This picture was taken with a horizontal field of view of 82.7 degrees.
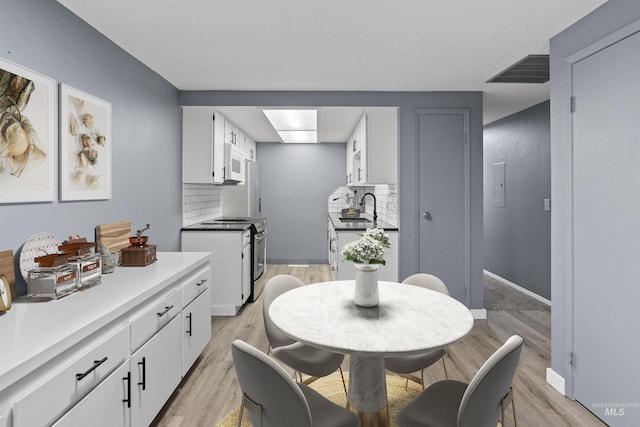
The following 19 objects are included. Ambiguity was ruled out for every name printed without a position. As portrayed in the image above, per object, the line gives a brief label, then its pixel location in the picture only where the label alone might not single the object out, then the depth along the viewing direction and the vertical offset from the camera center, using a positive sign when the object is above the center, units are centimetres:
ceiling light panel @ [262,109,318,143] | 450 +125
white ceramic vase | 185 -38
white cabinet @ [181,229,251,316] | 409 -57
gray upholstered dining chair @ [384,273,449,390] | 201 -84
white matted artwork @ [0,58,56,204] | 179 +41
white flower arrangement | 183 -20
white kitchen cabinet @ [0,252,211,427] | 118 -57
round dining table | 145 -51
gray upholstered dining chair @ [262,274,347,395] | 202 -82
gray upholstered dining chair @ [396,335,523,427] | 133 -74
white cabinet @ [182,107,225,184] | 419 +75
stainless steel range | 465 -34
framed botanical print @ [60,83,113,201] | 223 +44
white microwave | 467 +64
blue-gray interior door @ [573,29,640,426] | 202 -13
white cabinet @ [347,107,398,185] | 418 +77
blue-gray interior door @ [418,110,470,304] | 408 +20
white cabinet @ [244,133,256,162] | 603 +112
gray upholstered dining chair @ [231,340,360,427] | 128 -65
